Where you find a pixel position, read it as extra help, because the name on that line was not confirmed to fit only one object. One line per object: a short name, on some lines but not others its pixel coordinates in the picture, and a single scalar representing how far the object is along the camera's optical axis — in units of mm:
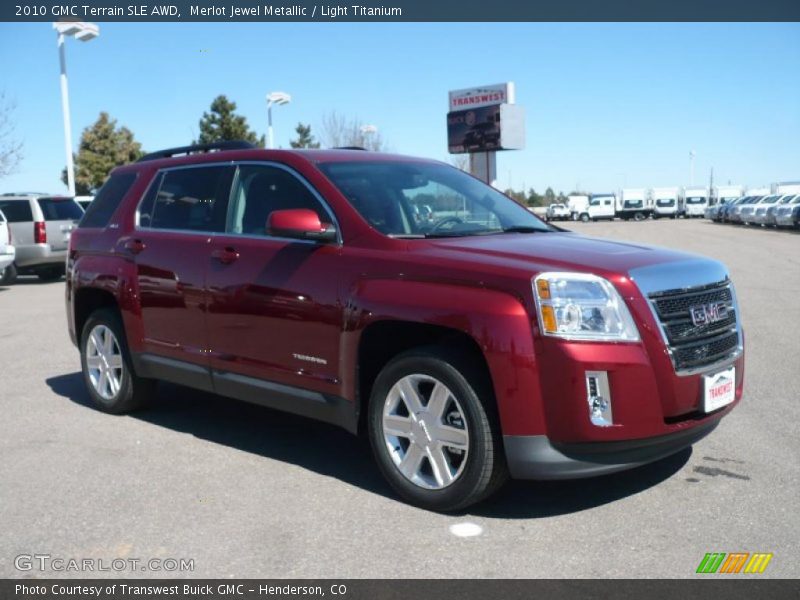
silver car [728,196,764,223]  42950
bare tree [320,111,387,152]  40906
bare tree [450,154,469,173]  54862
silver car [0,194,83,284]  17234
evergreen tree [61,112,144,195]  54031
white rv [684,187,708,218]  66500
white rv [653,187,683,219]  64938
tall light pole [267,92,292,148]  35844
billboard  32062
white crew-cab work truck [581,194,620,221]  66250
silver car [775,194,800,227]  34906
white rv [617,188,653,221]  64688
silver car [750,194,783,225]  39688
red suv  3809
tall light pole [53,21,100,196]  28391
